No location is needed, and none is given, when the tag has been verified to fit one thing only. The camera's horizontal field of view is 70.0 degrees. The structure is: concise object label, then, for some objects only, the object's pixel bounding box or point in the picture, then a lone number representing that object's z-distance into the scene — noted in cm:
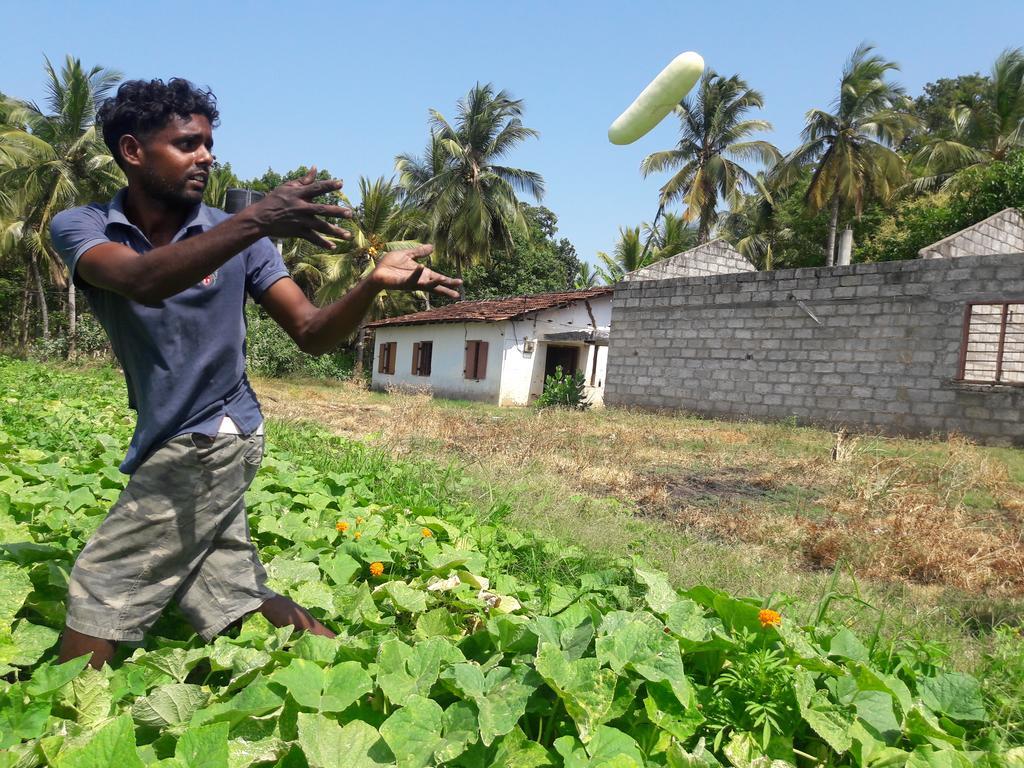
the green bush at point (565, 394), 1592
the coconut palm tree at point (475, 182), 2467
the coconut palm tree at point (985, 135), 2231
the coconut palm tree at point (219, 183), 2405
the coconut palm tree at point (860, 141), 2241
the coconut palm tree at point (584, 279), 3266
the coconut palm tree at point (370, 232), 2422
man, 181
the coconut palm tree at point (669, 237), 2846
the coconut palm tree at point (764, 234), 2675
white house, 1933
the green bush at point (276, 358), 2370
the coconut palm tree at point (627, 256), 2756
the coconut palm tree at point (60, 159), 2141
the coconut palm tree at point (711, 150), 2466
